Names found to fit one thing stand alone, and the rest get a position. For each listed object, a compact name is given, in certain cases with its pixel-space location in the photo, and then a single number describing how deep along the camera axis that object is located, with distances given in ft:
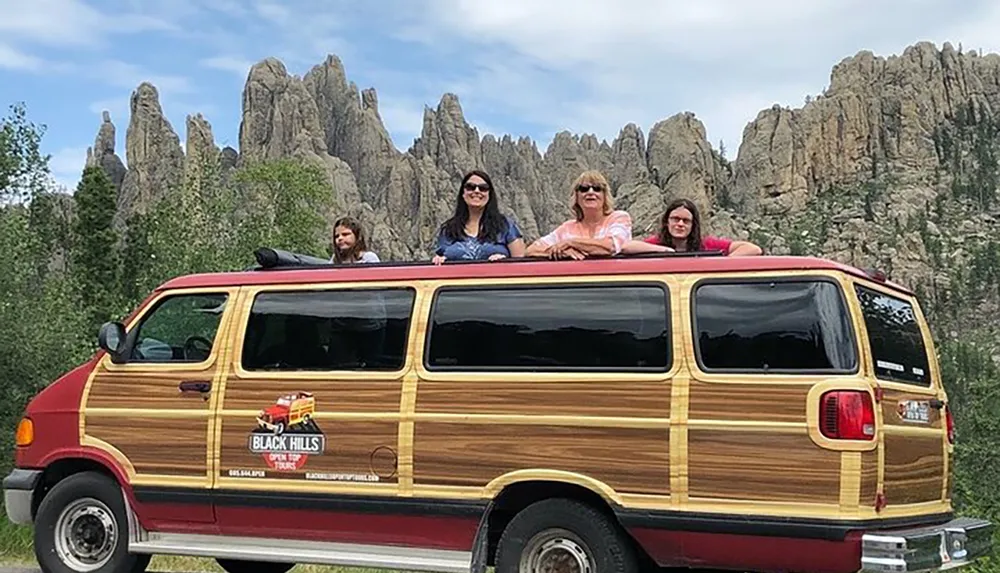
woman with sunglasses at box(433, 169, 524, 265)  26.68
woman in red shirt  25.32
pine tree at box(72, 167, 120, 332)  190.99
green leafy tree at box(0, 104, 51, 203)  88.53
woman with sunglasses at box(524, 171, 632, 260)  24.40
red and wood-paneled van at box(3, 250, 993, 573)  19.06
